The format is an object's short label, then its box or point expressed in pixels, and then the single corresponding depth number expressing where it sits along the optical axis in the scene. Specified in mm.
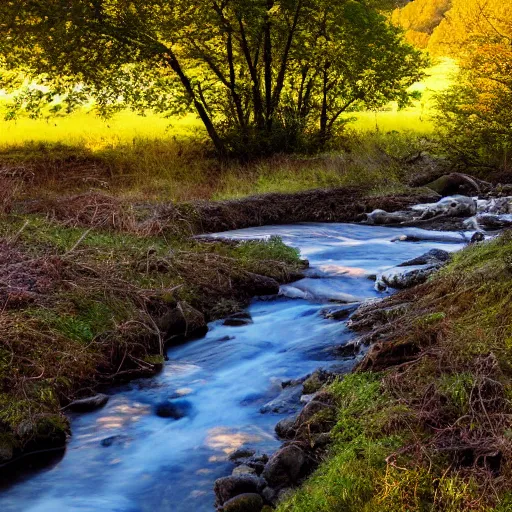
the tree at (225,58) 20500
